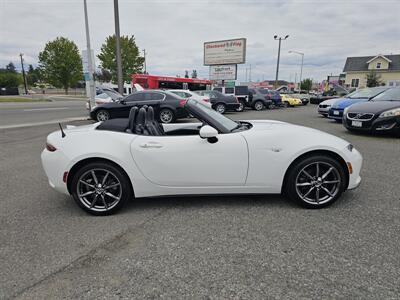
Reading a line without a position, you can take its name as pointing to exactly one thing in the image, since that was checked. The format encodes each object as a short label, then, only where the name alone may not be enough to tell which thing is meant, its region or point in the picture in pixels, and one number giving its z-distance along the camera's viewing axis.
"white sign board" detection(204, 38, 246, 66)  28.27
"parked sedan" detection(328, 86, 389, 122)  9.84
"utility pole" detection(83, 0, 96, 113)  13.10
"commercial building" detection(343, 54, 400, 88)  49.84
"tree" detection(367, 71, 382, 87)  43.30
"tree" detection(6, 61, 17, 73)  133.27
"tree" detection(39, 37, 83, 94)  43.16
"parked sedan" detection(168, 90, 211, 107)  11.98
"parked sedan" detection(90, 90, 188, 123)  10.97
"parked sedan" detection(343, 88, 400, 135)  6.81
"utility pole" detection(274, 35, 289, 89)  32.28
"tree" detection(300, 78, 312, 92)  74.25
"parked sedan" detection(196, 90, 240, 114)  15.48
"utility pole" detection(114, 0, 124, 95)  12.53
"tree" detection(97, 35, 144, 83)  43.94
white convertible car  2.90
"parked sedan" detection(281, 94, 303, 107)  23.48
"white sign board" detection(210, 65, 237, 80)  28.88
